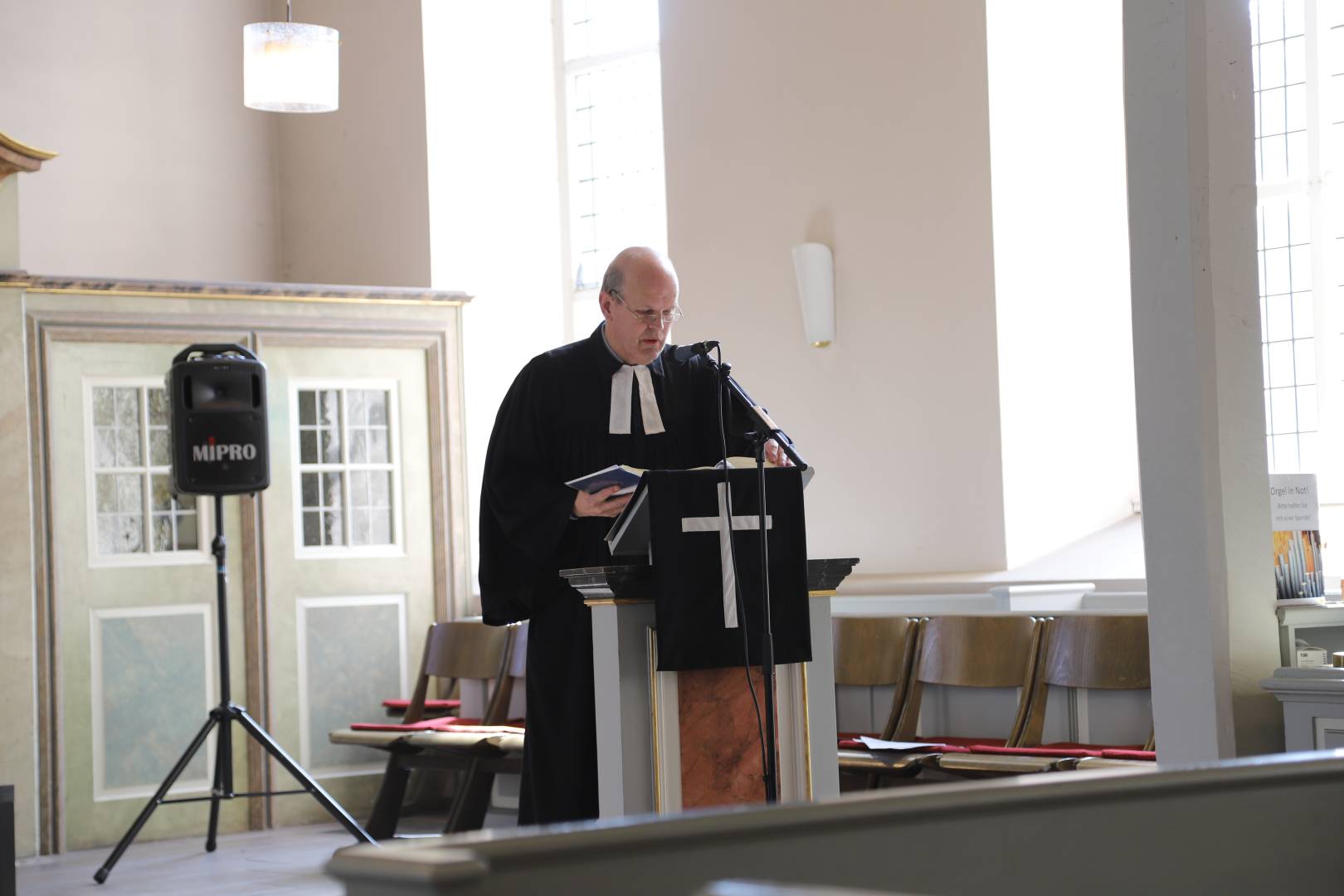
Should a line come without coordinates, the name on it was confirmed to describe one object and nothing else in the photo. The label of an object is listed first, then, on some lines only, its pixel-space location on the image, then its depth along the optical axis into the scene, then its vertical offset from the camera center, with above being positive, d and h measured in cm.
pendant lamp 1358 +194
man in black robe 723 +12
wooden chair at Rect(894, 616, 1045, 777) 1028 -52
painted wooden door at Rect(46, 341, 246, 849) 1352 -30
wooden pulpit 631 -43
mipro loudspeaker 1239 +40
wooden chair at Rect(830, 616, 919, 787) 1104 -52
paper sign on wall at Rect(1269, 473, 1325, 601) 680 -9
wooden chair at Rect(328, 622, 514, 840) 1304 -81
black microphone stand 622 -16
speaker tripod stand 1166 -83
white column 654 +22
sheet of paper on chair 977 -74
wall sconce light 1326 +89
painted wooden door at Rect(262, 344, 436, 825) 1438 -11
